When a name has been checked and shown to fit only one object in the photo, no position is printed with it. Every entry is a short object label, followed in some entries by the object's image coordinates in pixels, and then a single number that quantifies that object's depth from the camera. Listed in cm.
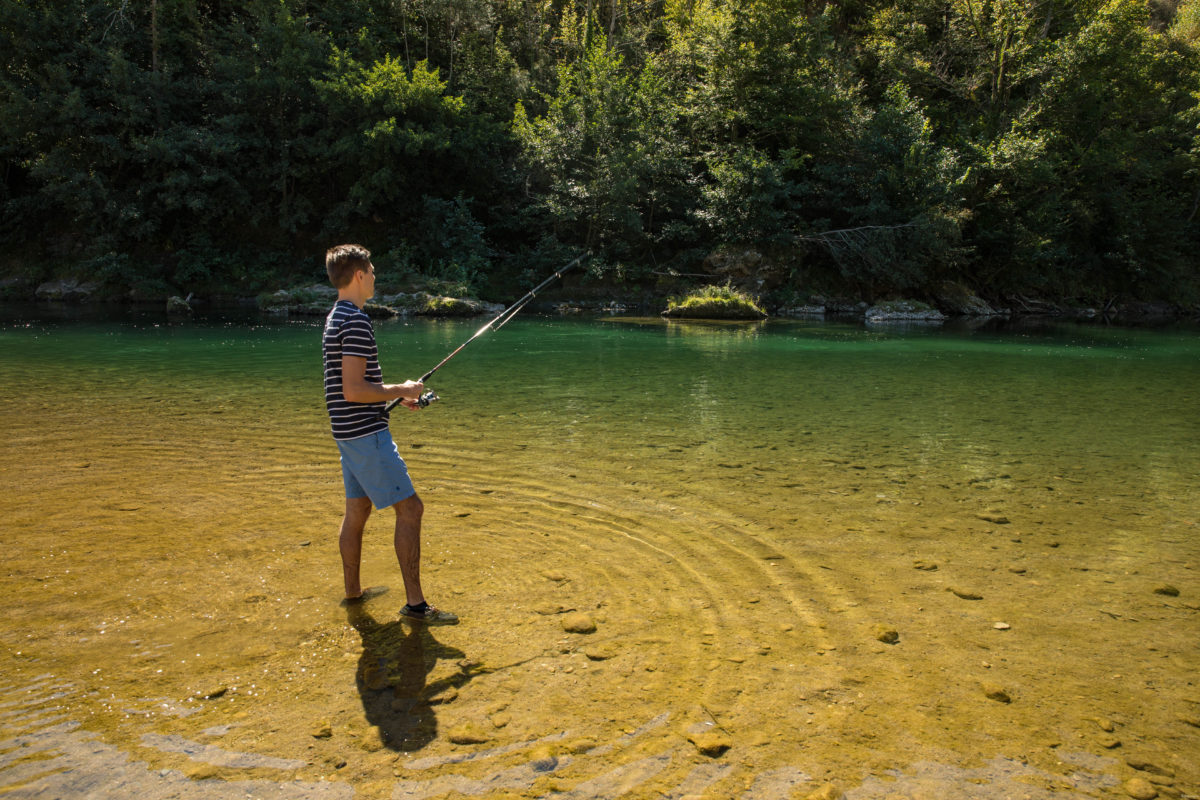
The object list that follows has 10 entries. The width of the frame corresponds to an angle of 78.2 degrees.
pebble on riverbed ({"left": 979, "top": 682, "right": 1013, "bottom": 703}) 307
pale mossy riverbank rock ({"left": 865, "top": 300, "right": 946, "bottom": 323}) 2770
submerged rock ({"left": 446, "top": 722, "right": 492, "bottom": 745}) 273
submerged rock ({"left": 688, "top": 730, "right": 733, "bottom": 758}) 271
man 353
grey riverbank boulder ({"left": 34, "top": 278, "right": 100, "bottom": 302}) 3002
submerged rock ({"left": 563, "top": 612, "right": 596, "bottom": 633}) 360
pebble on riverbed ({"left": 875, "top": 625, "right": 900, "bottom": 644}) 354
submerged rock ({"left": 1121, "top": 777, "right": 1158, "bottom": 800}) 251
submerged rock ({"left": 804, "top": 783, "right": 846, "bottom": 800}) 249
